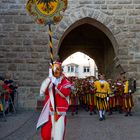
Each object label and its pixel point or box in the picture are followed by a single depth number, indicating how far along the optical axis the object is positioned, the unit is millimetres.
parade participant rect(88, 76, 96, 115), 7776
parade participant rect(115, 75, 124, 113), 7920
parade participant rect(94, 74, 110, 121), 6891
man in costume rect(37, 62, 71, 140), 3632
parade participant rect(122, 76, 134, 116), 7594
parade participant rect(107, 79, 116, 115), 7925
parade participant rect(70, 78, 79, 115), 7687
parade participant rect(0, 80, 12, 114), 6557
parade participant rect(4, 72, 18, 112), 7692
